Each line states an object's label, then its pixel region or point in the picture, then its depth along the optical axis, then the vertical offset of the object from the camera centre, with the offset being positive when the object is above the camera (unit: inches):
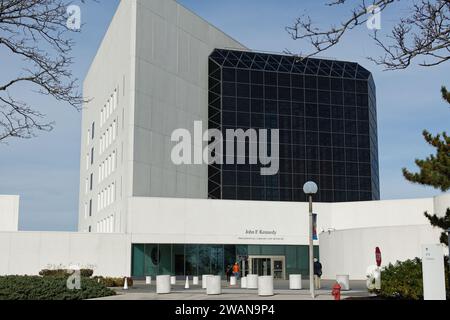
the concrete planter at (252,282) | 1446.9 -42.1
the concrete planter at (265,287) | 1120.2 -41.3
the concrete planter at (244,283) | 1492.4 -46.0
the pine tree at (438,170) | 949.8 +140.3
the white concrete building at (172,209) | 2156.9 +211.3
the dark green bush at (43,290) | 1000.9 -42.6
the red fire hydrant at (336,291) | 882.1 -38.2
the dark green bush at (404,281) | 915.4 -26.3
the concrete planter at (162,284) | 1236.5 -39.8
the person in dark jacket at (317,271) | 1385.0 -16.4
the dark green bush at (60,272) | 1675.6 -22.6
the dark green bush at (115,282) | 1500.7 -44.1
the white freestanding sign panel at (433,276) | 770.8 -15.4
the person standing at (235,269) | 1909.0 -16.5
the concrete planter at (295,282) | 1378.0 -40.5
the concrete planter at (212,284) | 1159.6 -37.4
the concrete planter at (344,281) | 1323.7 -37.8
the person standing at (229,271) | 2034.4 -24.1
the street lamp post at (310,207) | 1088.6 +98.2
